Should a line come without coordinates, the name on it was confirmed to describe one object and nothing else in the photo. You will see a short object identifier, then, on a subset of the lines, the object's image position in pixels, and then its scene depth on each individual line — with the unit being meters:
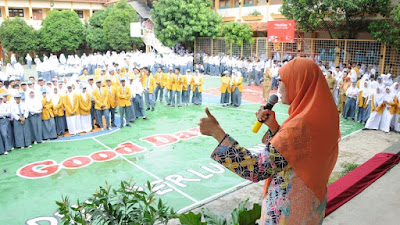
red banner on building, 17.29
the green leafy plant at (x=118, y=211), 2.53
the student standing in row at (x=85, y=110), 9.84
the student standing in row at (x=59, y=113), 9.38
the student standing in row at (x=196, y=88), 13.25
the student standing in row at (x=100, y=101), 9.94
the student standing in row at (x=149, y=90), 12.59
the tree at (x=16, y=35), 28.80
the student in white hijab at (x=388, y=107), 10.05
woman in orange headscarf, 1.84
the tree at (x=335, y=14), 15.77
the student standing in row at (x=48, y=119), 9.12
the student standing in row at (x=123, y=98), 10.42
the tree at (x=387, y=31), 15.00
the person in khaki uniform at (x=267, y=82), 13.88
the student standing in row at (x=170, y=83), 13.09
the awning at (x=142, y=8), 31.39
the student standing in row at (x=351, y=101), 11.32
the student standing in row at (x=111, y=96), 10.26
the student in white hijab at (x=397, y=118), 10.00
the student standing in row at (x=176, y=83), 13.05
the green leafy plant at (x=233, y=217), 2.35
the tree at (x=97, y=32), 31.48
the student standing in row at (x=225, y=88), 13.20
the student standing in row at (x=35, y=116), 8.75
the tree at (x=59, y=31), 30.50
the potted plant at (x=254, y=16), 23.02
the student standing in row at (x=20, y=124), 8.50
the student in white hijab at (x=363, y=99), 10.92
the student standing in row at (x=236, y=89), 13.20
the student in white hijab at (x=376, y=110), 10.26
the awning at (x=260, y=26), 21.82
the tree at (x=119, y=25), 29.47
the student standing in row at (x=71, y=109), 9.61
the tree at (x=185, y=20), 23.30
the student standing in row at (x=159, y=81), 13.64
